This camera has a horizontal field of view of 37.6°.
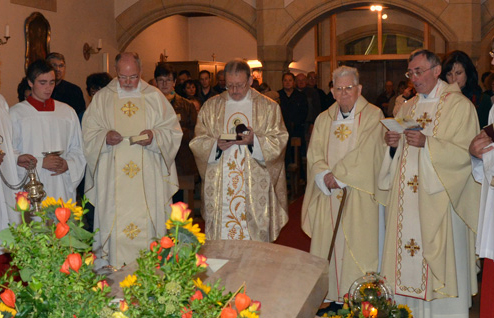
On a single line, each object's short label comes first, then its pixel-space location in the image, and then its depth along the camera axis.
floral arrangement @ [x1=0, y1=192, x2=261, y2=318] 1.59
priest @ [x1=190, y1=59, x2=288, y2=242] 6.11
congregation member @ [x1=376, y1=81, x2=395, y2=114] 14.83
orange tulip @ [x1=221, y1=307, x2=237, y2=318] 1.51
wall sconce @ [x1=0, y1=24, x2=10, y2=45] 9.91
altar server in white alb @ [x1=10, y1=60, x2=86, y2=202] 5.49
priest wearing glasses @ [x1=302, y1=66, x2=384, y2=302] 5.40
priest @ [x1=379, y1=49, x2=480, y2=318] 4.89
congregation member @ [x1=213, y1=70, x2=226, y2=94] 10.93
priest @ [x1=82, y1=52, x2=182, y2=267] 6.04
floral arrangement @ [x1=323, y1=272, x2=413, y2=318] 3.96
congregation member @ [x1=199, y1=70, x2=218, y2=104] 10.77
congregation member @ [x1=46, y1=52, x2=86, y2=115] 7.04
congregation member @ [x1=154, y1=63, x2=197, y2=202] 7.74
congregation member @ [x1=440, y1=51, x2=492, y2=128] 5.43
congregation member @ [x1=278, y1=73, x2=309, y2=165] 11.75
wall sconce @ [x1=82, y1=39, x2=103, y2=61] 12.73
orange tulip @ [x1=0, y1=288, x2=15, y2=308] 1.52
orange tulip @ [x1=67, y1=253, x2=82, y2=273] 1.55
